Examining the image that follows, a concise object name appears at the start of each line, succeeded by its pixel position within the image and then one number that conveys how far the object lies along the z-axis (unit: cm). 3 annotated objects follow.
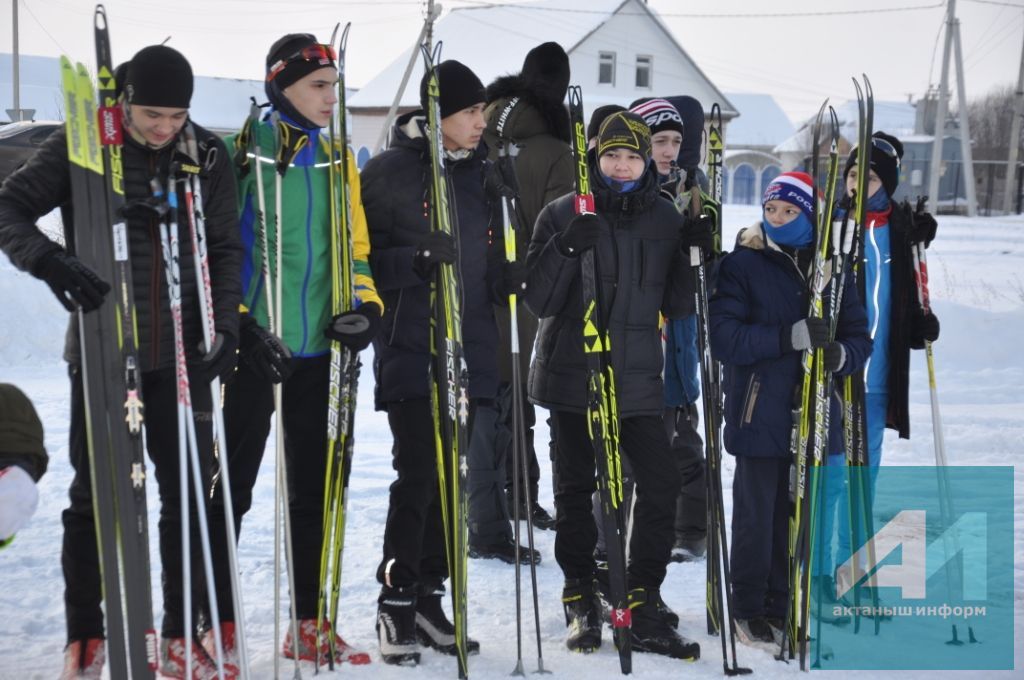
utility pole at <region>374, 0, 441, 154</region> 1852
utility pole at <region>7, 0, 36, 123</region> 1871
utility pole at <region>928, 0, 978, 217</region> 2389
